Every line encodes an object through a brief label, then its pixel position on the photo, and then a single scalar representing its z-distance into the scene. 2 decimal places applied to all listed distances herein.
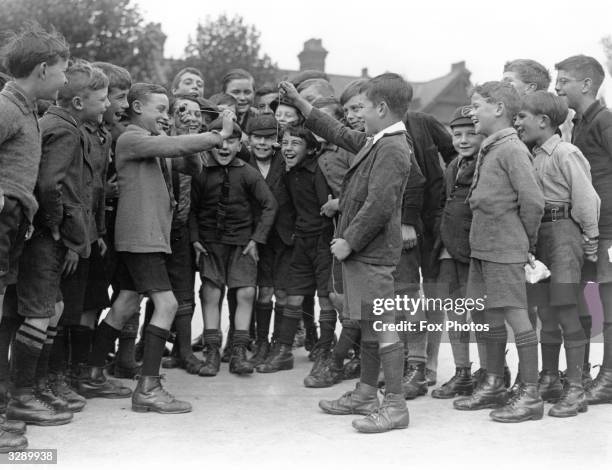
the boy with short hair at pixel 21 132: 4.04
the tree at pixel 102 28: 21.64
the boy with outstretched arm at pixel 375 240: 4.49
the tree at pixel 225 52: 28.52
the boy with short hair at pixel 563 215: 5.03
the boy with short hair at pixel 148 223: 4.82
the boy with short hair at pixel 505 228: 4.75
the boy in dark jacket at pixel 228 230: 6.05
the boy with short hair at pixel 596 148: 5.26
